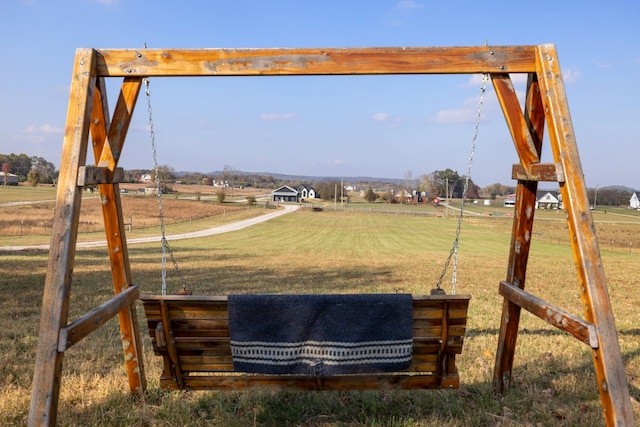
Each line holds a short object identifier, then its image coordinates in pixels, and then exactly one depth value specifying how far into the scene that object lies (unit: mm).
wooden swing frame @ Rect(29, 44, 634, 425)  3256
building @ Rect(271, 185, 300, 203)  131350
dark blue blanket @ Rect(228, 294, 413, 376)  3984
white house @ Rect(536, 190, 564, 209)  99644
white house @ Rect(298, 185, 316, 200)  135125
